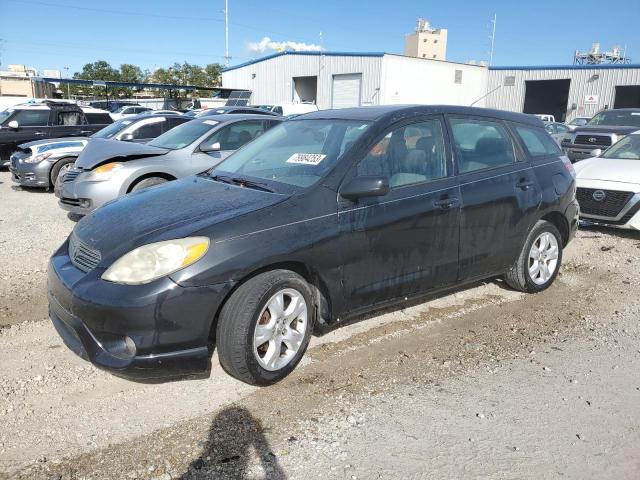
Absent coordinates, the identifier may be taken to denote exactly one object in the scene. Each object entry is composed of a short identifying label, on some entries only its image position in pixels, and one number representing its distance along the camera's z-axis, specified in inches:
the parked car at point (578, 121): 1024.6
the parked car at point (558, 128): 828.1
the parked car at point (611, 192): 283.9
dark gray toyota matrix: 115.9
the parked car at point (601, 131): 527.8
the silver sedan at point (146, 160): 274.5
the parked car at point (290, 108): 1003.3
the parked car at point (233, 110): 491.2
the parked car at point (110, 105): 1294.5
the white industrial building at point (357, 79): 1448.1
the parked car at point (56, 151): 383.9
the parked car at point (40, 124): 493.4
